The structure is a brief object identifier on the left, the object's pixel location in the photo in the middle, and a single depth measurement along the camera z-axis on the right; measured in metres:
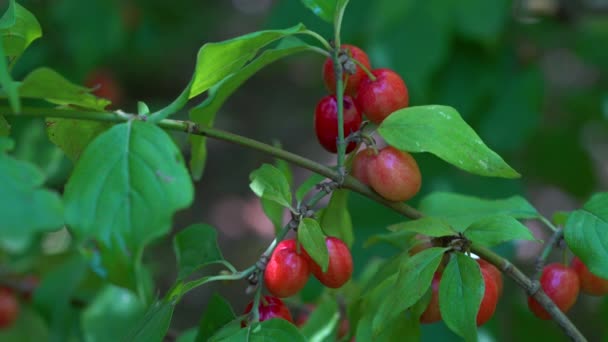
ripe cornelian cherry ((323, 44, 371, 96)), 0.59
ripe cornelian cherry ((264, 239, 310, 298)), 0.57
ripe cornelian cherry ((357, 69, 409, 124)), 0.58
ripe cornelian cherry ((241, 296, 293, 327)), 0.58
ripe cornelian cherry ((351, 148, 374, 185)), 0.58
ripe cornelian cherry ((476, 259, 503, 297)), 0.59
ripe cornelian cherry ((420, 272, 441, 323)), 0.58
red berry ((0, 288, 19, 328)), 0.73
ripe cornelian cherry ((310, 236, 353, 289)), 0.57
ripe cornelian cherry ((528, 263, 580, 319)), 0.60
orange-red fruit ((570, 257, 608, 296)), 0.60
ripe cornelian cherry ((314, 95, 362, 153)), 0.59
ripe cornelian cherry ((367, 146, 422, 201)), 0.57
